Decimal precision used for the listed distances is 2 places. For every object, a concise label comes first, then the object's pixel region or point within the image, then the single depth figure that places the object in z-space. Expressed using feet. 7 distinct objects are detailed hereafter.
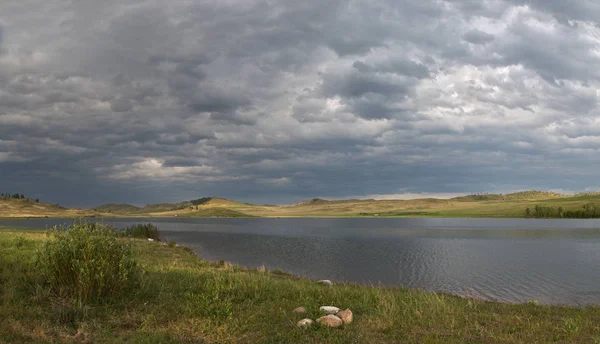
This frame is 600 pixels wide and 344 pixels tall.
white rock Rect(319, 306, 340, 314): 41.99
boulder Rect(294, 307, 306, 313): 42.57
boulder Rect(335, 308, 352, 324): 38.88
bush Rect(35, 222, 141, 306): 42.57
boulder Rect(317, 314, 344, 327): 37.28
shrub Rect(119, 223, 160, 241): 219.20
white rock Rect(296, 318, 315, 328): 36.98
